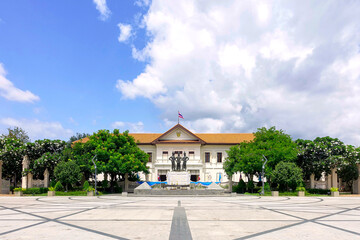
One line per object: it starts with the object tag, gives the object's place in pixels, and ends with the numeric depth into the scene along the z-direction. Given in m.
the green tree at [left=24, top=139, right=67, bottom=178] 38.28
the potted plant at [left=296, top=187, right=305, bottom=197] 32.75
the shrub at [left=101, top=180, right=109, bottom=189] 40.60
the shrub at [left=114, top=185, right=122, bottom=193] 42.56
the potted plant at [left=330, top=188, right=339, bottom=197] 33.69
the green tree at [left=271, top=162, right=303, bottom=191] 34.31
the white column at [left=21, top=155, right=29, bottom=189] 38.38
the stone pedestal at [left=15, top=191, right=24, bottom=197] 34.44
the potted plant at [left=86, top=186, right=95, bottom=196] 33.81
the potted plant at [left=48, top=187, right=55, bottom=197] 32.91
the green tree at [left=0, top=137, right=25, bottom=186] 38.78
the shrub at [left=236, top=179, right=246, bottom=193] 40.84
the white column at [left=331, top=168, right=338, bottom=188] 39.75
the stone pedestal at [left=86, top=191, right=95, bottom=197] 33.80
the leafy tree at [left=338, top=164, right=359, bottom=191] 39.34
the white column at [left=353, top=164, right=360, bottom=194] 39.88
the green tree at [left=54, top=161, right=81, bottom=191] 35.88
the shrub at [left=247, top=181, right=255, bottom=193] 39.19
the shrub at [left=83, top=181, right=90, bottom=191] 35.31
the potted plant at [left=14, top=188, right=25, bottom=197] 34.47
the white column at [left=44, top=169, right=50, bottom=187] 39.12
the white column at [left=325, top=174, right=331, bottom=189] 40.69
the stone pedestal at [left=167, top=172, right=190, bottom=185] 36.12
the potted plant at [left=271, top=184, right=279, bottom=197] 32.62
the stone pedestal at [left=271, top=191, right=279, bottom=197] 32.59
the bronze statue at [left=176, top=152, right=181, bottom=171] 36.41
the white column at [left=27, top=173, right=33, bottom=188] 38.47
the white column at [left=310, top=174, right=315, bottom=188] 40.28
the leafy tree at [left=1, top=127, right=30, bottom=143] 62.28
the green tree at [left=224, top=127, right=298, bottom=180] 37.19
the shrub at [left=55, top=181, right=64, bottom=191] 35.25
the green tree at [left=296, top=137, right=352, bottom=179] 37.72
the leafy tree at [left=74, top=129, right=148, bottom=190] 39.38
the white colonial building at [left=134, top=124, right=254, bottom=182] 53.62
